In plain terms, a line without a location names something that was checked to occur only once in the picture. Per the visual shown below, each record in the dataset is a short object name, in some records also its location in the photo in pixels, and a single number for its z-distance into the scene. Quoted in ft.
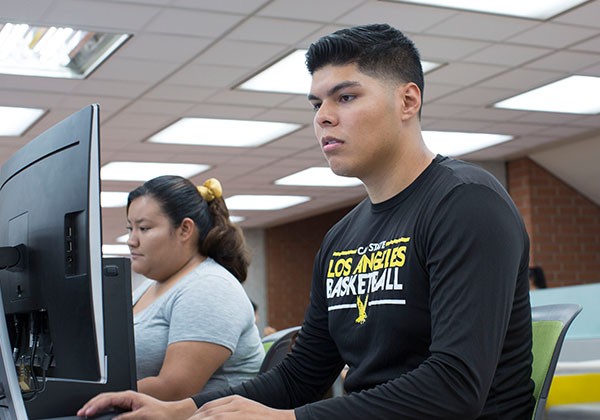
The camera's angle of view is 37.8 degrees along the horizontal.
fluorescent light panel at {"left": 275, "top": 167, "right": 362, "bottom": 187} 29.27
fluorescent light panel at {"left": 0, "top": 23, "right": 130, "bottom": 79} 16.55
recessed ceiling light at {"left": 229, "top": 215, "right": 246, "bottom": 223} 38.55
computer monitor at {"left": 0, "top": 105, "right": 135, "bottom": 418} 3.47
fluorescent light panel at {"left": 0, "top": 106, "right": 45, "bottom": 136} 20.66
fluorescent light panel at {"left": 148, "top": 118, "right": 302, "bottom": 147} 22.66
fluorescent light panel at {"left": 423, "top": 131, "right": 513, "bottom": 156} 24.90
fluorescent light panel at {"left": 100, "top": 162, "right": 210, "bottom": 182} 27.12
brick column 28.71
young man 3.65
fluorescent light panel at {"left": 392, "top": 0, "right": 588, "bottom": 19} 14.90
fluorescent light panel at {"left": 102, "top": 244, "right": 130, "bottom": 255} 43.62
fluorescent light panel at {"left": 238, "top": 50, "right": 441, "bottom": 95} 17.83
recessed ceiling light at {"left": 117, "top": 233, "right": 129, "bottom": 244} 40.96
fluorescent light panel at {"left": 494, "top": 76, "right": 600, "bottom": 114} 20.51
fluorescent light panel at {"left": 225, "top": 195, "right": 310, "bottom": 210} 33.83
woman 6.52
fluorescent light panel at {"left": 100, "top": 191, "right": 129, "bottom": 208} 31.42
